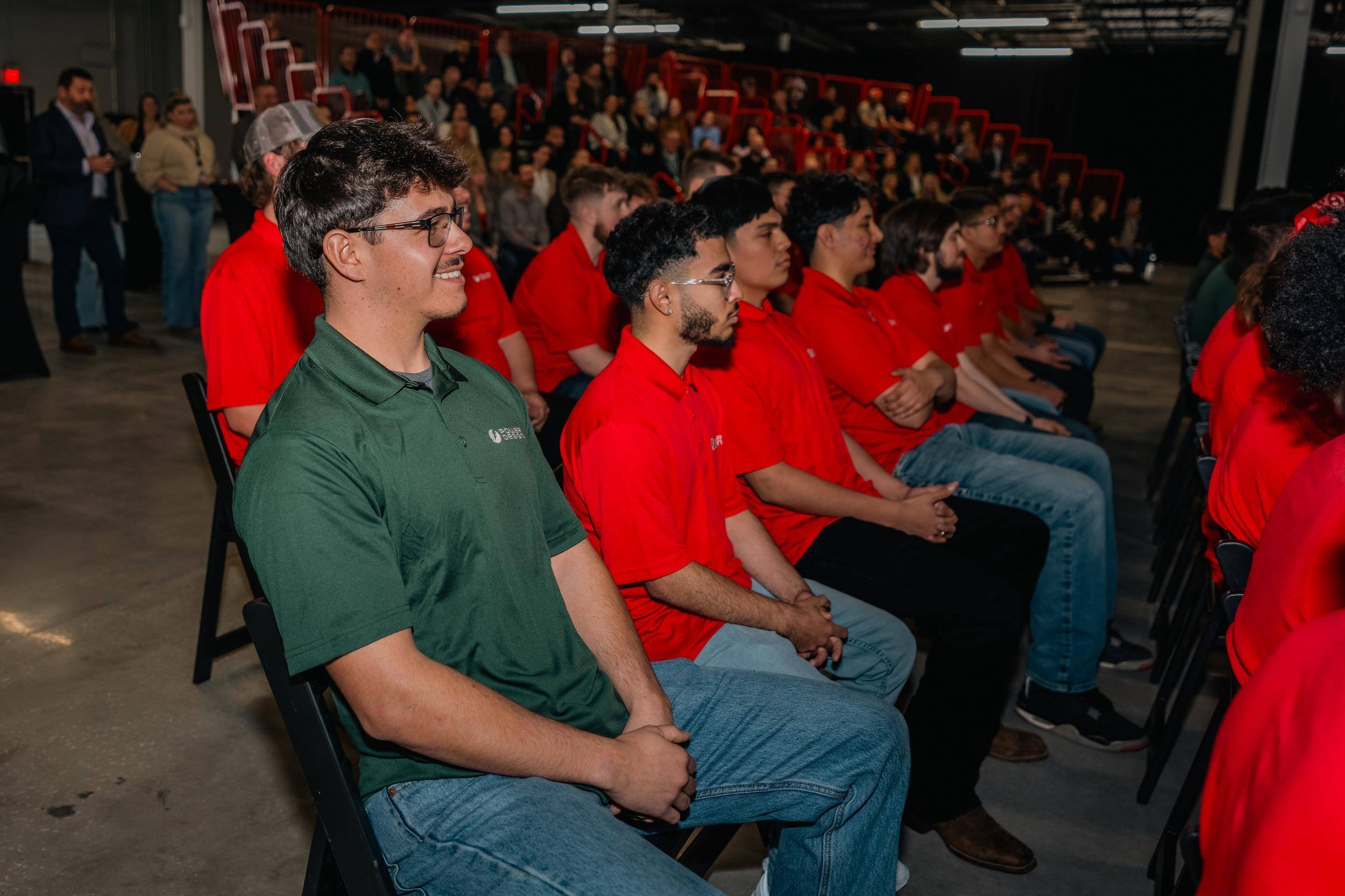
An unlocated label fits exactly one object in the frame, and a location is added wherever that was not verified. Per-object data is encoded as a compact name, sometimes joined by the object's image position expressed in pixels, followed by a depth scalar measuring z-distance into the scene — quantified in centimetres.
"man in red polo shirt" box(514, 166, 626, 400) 388
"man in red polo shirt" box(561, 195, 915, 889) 183
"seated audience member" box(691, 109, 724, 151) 1348
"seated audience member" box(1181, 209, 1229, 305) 599
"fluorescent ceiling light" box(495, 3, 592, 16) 1838
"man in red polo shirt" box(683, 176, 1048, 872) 223
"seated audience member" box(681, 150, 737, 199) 457
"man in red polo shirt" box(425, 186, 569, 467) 327
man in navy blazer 645
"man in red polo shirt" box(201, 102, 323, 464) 237
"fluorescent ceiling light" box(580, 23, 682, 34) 2088
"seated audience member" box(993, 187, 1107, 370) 576
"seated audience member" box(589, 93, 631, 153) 1172
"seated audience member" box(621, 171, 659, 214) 414
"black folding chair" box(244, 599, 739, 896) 124
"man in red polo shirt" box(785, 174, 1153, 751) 275
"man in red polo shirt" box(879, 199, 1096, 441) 372
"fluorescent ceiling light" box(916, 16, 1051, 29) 1858
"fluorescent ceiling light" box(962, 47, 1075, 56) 2089
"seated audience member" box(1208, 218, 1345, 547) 135
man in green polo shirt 119
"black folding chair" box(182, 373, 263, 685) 239
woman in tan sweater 725
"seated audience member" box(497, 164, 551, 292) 856
